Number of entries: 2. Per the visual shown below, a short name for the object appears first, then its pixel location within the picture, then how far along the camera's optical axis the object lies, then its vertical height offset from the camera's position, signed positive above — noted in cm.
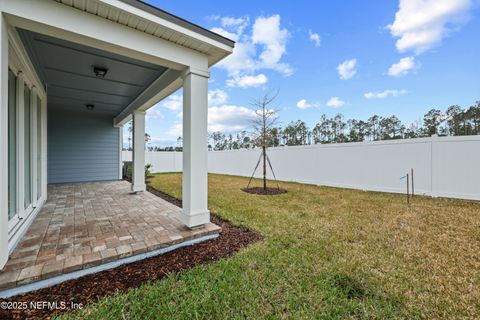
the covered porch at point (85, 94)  202 +94
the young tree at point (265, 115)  752 +159
